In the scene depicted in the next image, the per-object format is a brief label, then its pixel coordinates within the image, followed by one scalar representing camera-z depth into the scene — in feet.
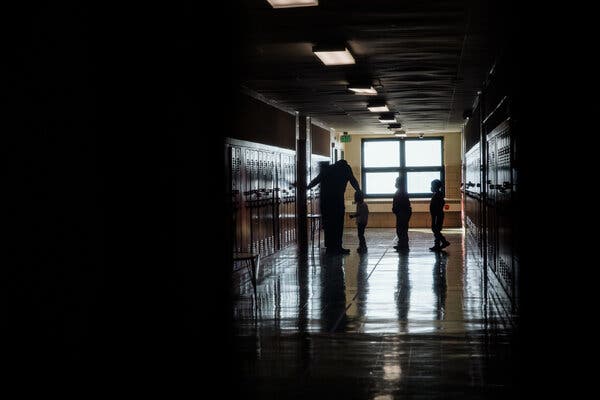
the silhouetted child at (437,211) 40.45
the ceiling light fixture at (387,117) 46.04
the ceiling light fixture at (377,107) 39.47
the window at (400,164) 66.90
